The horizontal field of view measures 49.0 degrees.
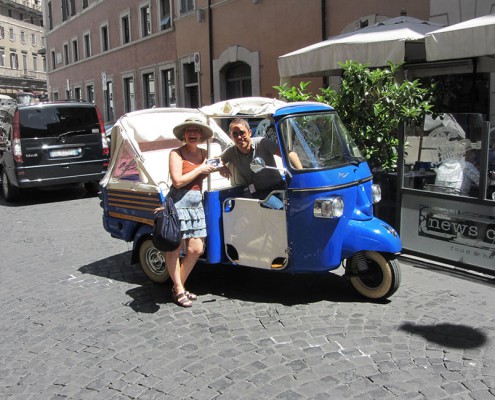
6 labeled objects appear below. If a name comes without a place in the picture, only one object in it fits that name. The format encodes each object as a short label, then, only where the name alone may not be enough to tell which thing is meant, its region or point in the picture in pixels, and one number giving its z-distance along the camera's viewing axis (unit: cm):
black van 1073
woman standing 466
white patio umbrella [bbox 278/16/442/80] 722
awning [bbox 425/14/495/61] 606
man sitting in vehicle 466
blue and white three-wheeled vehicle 454
